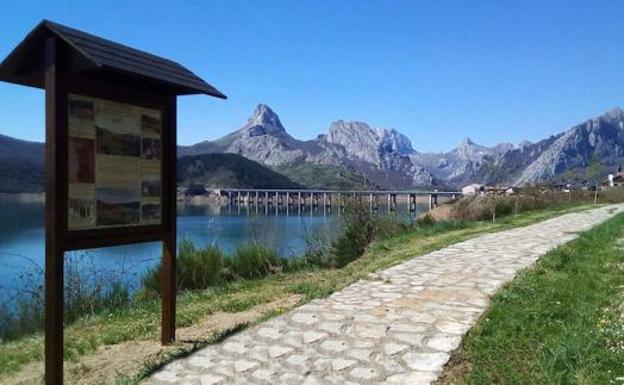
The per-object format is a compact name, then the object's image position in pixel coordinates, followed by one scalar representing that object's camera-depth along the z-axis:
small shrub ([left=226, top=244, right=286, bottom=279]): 8.89
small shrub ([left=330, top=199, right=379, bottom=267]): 10.62
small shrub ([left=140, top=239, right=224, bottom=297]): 8.10
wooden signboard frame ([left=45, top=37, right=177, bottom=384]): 3.31
